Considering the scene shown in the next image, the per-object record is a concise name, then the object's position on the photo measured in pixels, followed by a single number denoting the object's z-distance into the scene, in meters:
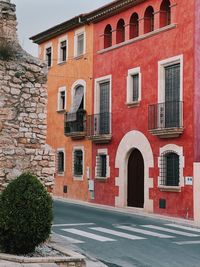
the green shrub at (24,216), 10.58
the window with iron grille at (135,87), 25.95
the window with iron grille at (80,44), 30.64
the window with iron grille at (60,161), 32.34
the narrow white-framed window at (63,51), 32.34
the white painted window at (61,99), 32.44
